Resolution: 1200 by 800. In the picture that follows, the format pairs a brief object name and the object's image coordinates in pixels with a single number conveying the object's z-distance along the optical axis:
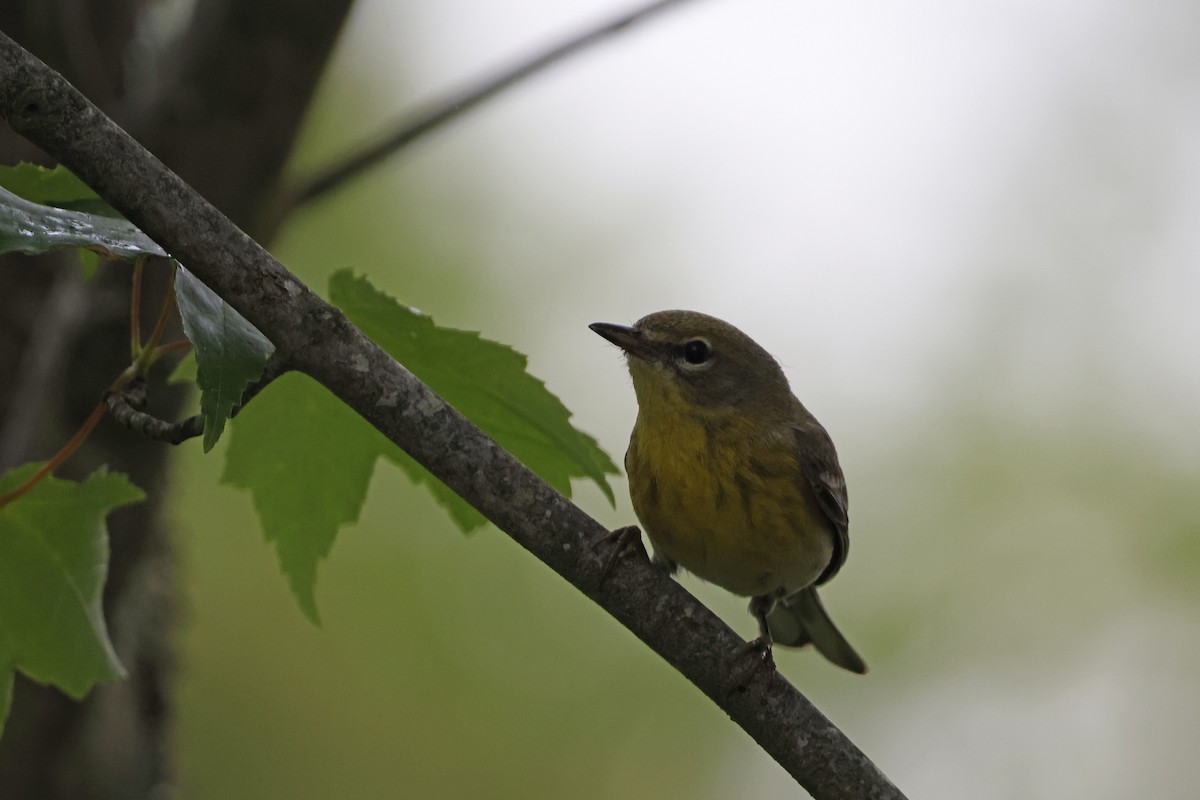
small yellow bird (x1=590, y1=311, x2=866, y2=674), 7.87
